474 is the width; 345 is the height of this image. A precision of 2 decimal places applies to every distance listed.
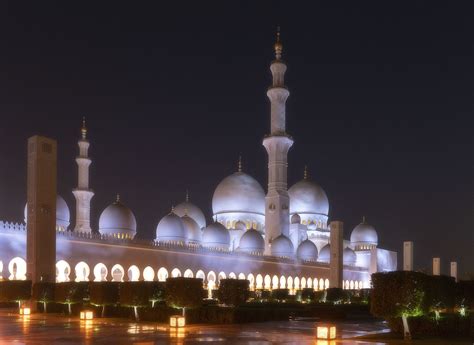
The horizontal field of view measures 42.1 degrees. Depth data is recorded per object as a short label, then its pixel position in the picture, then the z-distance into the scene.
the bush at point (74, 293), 21.61
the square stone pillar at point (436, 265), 64.75
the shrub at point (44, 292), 23.27
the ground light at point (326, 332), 13.41
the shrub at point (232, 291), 22.02
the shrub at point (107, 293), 20.20
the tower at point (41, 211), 26.80
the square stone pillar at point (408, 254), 61.22
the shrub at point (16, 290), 23.97
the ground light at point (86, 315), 19.38
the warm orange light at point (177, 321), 16.45
